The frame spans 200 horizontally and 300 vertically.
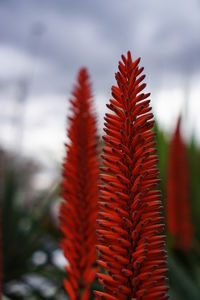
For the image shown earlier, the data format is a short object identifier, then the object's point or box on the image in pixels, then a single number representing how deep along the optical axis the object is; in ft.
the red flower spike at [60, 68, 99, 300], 3.58
